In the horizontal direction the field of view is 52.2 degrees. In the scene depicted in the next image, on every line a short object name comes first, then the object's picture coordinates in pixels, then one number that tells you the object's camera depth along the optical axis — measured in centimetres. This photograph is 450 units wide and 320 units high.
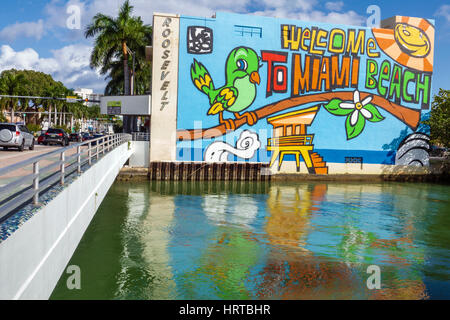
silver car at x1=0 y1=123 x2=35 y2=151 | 2527
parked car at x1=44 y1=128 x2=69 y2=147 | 4119
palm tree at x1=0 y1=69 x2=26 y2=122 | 7902
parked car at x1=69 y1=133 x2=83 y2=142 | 6017
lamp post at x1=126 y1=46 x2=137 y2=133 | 4419
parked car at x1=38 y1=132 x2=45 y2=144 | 4276
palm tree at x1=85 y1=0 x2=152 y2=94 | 4228
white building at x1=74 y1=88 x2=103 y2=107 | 15015
